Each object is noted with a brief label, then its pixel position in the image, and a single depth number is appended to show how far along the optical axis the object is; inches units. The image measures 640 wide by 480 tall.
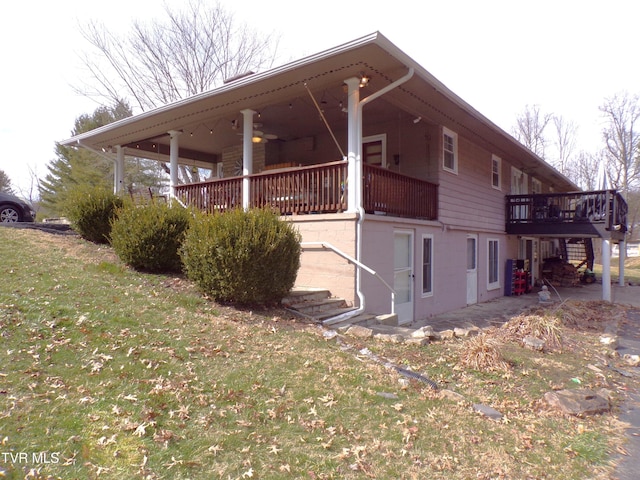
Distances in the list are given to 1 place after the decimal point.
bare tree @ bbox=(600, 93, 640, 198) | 1318.9
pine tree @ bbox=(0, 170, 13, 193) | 1581.0
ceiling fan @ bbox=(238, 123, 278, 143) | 428.1
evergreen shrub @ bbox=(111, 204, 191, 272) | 295.6
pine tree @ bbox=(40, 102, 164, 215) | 1105.1
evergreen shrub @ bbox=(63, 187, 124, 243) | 373.1
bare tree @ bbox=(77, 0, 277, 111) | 748.0
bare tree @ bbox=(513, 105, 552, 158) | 1459.2
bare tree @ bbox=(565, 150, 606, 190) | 1455.8
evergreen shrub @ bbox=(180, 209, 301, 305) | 235.9
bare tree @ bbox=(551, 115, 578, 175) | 1500.6
